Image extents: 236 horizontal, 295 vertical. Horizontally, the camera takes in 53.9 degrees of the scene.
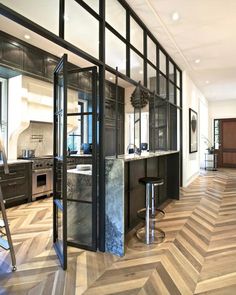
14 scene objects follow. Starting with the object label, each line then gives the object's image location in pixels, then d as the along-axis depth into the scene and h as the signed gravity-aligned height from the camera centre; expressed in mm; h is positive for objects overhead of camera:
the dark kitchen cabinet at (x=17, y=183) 4419 -659
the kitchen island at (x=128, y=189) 2697 -570
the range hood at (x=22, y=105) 4867 +986
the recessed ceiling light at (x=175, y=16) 3635 +2147
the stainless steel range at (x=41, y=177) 5034 -595
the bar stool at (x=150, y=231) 3137 -1195
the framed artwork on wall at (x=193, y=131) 7137 +618
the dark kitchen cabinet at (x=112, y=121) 4809 +880
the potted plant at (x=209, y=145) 10555 +244
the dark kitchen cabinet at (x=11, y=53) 4285 +1869
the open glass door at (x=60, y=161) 2424 -129
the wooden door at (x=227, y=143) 11125 +331
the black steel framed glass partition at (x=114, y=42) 2376 +1569
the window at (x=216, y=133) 11430 +836
